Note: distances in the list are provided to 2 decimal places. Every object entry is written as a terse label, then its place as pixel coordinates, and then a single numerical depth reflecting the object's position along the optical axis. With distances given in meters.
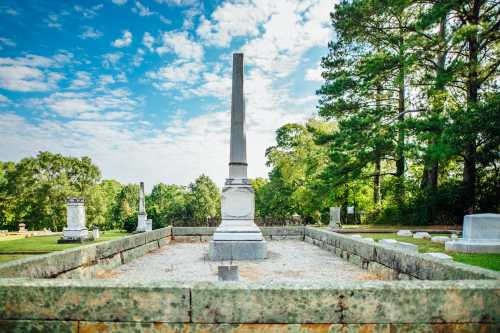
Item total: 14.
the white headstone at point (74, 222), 17.16
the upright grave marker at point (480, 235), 8.70
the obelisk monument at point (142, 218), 23.48
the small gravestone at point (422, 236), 12.52
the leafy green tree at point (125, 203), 61.86
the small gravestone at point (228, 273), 4.10
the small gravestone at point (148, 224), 26.38
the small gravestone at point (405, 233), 13.71
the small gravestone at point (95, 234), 21.67
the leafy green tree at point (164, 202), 43.62
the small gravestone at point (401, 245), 7.80
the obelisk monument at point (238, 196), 8.55
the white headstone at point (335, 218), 17.55
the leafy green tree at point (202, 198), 47.64
